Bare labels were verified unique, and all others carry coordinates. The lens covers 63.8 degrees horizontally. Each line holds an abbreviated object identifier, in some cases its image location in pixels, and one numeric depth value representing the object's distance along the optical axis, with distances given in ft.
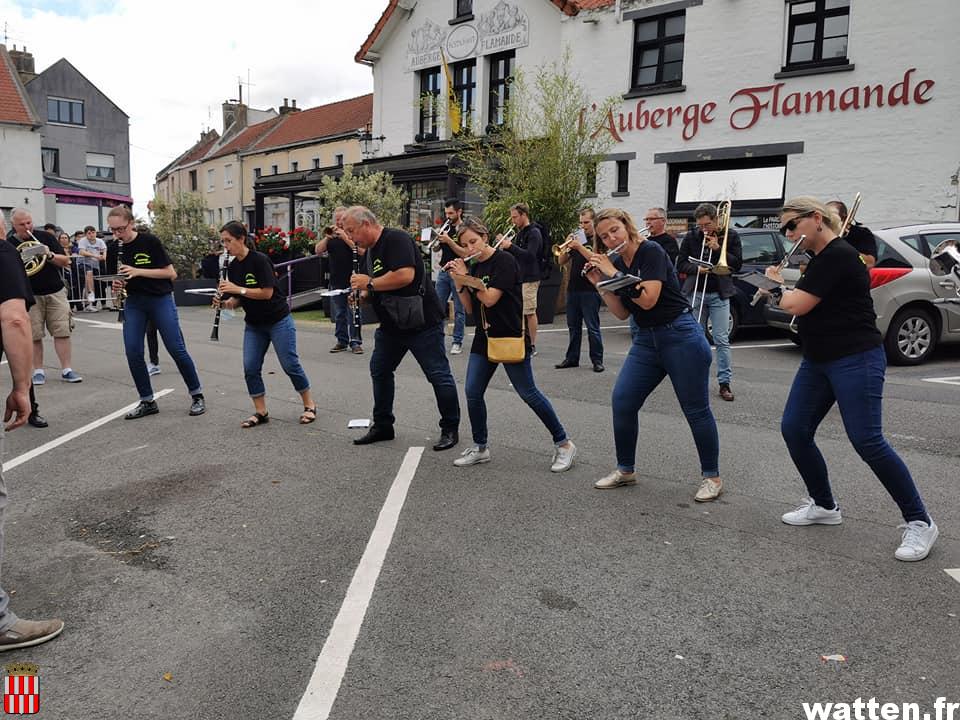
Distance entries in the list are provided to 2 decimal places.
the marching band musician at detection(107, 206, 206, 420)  23.71
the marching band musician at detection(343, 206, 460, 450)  19.60
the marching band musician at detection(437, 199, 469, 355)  34.19
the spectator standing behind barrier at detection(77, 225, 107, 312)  65.00
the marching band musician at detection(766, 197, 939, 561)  12.99
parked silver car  30.99
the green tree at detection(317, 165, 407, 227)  60.59
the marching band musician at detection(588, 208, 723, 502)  15.75
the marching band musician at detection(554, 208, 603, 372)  31.27
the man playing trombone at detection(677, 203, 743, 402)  26.02
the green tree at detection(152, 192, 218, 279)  79.10
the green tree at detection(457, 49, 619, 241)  53.98
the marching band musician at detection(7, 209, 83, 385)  28.45
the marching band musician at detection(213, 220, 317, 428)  22.58
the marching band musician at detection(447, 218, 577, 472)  18.19
